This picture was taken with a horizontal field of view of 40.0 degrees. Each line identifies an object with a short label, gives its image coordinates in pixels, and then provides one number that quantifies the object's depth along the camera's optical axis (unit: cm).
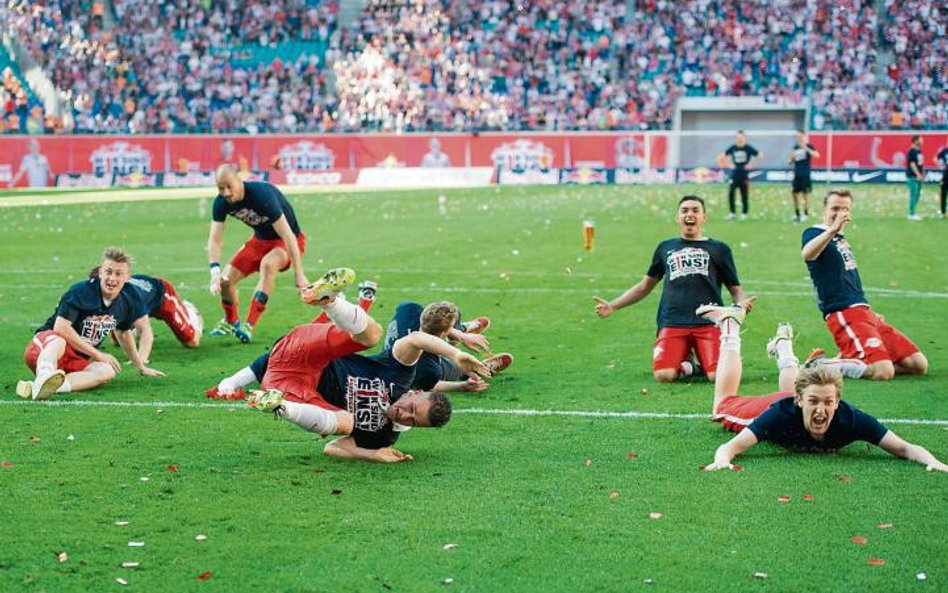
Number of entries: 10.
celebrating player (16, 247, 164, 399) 1036
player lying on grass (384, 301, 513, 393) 806
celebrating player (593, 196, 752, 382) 1102
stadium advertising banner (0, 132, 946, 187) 4412
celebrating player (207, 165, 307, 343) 1284
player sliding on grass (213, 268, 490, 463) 778
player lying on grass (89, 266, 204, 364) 1160
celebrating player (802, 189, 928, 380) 1066
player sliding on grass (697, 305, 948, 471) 754
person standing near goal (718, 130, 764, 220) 2898
